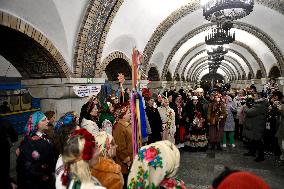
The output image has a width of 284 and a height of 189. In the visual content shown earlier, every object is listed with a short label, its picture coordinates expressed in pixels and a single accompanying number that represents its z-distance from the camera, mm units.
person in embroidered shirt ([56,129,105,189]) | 1308
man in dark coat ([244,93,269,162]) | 4476
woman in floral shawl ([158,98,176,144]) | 4680
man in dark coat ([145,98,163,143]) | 4244
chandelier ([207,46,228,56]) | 9431
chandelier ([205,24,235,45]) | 6366
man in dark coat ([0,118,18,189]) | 2315
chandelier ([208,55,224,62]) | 11363
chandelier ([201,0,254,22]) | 4252
